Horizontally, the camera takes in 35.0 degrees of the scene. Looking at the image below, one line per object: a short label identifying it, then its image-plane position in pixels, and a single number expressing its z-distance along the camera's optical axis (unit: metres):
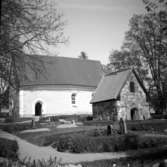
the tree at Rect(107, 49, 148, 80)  44.06
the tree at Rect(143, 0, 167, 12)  13.90
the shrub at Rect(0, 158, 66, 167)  6.20
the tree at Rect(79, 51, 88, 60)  72.75
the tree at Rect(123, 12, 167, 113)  40.30
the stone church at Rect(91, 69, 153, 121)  32.28
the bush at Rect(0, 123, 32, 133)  27.98
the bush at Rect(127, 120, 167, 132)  24.59
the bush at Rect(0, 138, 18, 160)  13.20
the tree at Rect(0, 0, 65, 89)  11.66
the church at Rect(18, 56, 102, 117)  43.00
